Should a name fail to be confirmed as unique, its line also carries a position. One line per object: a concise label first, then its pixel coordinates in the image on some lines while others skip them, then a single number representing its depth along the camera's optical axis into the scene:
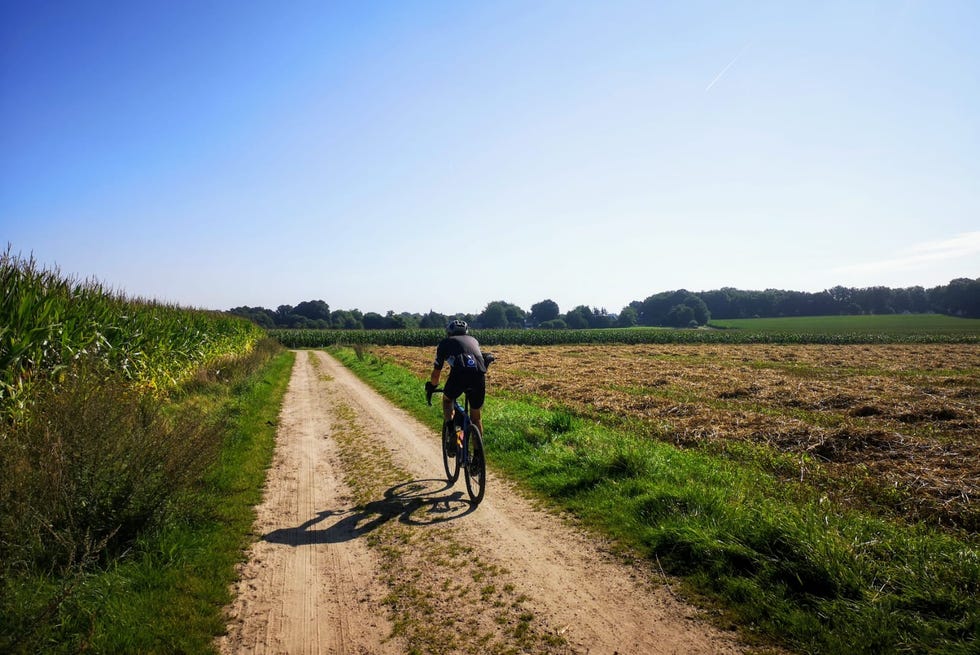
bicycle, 6.64
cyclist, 6.98
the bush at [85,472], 3.97
